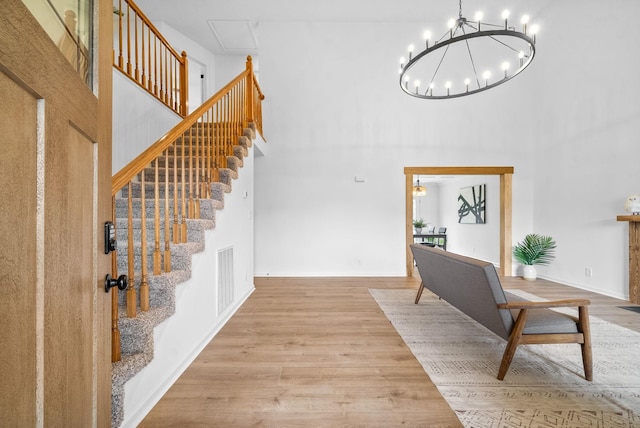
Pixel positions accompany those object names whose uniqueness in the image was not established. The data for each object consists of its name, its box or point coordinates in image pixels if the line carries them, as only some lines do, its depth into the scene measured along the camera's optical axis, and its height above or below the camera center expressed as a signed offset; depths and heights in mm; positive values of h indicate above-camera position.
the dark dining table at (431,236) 7171 -643
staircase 1545 -339
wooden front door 555 -53
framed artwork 7359 +216
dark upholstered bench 1926 -771
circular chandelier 5371 +2887
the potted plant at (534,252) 4852 -721
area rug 1629 -1193
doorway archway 5305 +430
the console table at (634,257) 3565 -587
